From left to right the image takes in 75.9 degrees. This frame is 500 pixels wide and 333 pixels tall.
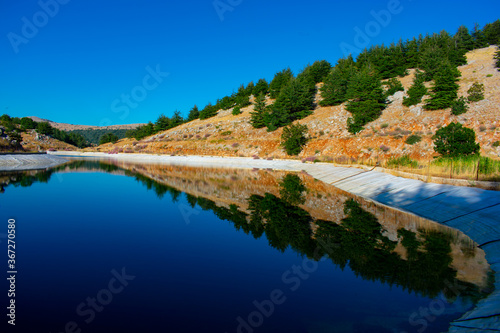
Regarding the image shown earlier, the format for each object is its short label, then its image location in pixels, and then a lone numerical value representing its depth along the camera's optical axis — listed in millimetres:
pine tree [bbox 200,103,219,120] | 103438
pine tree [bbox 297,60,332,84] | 97125
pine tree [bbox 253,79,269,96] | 106469
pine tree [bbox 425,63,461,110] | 52688
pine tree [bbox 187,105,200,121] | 112644
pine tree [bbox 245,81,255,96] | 109319
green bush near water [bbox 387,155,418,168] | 28177
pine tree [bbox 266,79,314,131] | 71688
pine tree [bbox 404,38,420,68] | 83450
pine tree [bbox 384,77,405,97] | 65438
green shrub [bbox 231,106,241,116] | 92544
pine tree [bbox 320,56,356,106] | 74938
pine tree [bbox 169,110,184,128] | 106125
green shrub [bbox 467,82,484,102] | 52062
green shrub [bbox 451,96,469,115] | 49156
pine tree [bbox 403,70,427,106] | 58188
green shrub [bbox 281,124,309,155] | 56688
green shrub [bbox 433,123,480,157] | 26395
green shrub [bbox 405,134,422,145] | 46406
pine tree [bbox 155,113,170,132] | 104500
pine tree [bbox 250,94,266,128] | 75875
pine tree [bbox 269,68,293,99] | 95962
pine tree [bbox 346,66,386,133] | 58219
